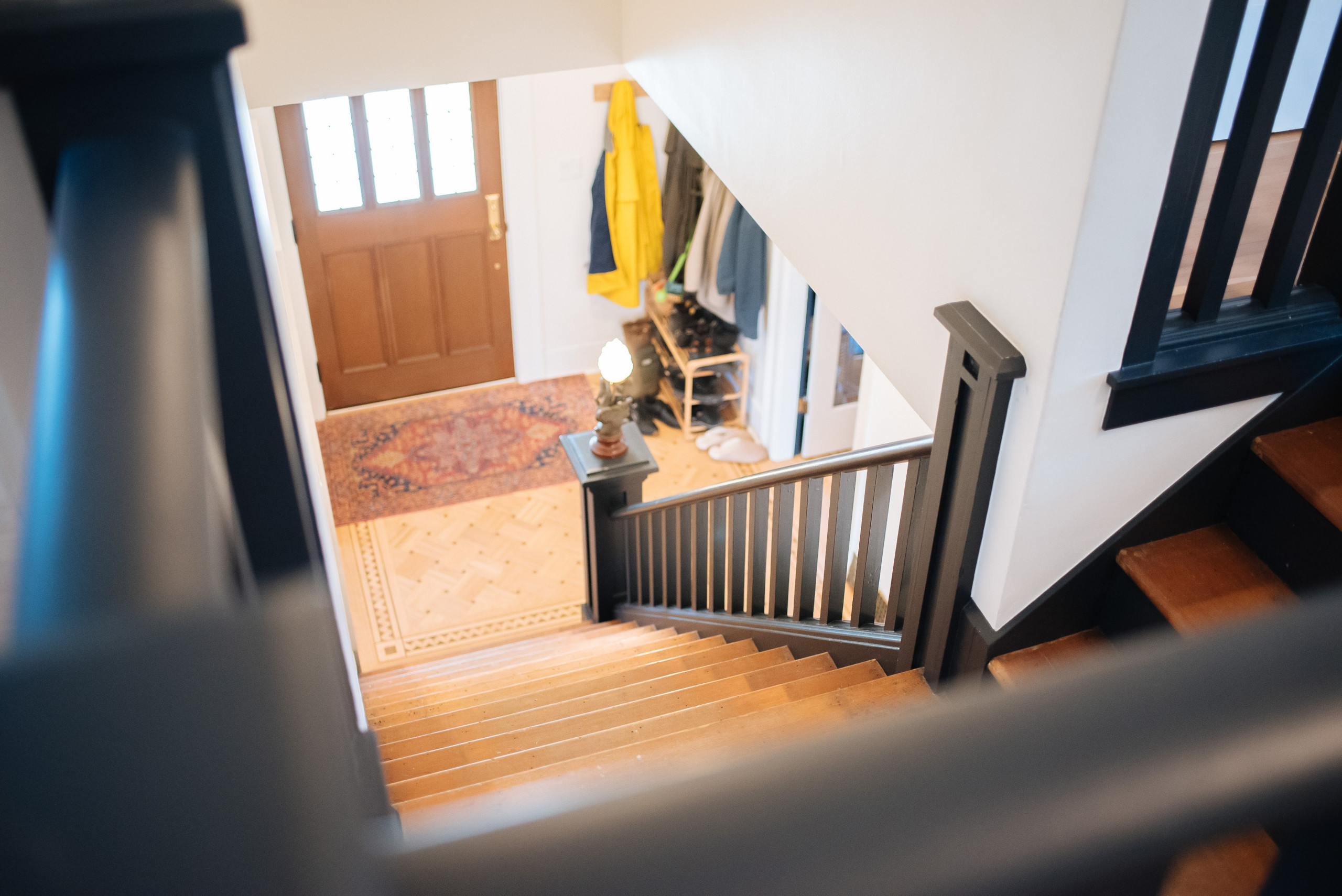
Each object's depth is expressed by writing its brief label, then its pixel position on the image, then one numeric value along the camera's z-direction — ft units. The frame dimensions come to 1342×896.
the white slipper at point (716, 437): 19.52
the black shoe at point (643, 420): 19.85
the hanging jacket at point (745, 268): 17.67
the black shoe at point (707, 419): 19.85
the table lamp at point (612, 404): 12.15
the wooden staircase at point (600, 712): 8.21
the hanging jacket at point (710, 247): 18.11
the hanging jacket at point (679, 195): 18.78
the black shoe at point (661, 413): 20.06
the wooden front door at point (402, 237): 18.08
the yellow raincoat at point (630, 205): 18.79
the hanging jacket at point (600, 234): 19.34
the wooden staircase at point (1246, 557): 6.70
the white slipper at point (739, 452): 19.25
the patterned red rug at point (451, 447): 18.54
